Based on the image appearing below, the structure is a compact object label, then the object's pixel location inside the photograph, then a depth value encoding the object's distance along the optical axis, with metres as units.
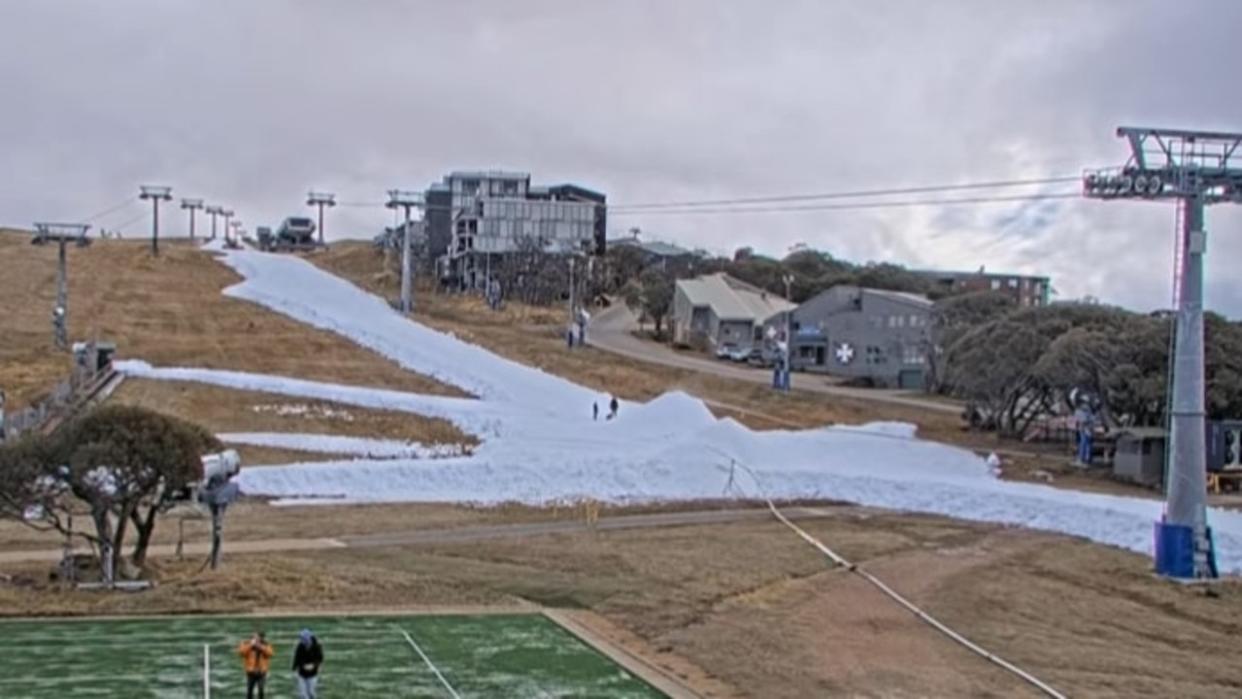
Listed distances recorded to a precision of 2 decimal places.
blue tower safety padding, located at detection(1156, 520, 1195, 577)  37.03
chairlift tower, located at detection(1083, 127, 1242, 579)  37.22
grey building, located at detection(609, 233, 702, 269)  164.30
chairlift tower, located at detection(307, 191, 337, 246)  140.12
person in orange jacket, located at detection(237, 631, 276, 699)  20.58
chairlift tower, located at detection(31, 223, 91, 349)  71.88
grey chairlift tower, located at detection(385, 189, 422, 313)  102.56
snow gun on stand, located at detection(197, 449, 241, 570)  32.44
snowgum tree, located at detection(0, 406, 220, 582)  29.70
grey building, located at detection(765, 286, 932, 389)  96.69
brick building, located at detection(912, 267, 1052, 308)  166.00
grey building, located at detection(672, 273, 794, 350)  110.31
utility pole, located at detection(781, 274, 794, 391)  79.62
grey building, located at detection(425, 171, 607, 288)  155.75
